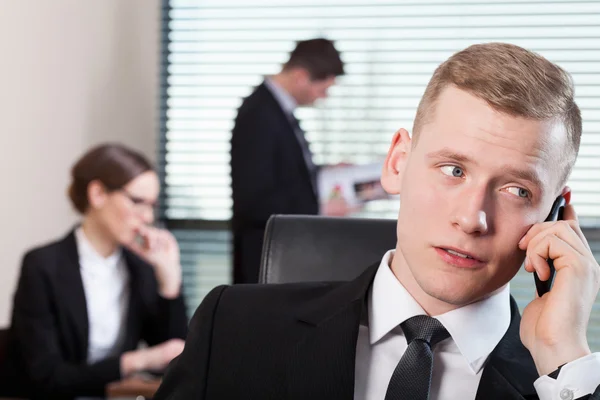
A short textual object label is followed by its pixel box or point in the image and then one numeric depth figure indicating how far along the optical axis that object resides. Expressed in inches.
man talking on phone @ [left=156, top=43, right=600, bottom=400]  41.1
